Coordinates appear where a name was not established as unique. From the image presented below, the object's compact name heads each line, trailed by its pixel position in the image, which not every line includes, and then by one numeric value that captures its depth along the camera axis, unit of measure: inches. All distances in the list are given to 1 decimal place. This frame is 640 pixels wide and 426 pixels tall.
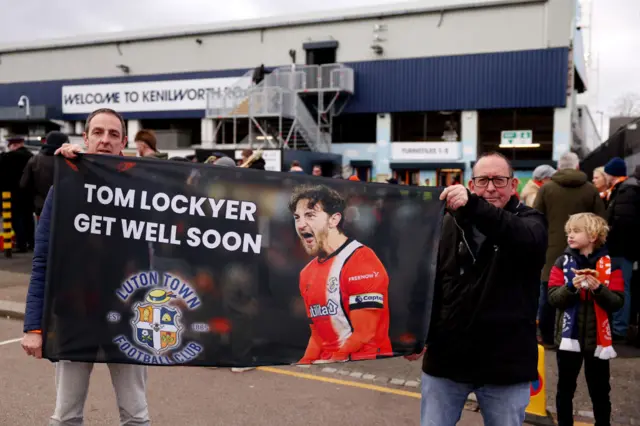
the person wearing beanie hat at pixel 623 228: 252.8
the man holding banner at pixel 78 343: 114.7
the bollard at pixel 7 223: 480.4
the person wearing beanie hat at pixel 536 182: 302.0
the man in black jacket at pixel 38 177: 344.5
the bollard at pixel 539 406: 172.6
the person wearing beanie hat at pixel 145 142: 256.7
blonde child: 153.5
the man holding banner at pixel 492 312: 106.0
